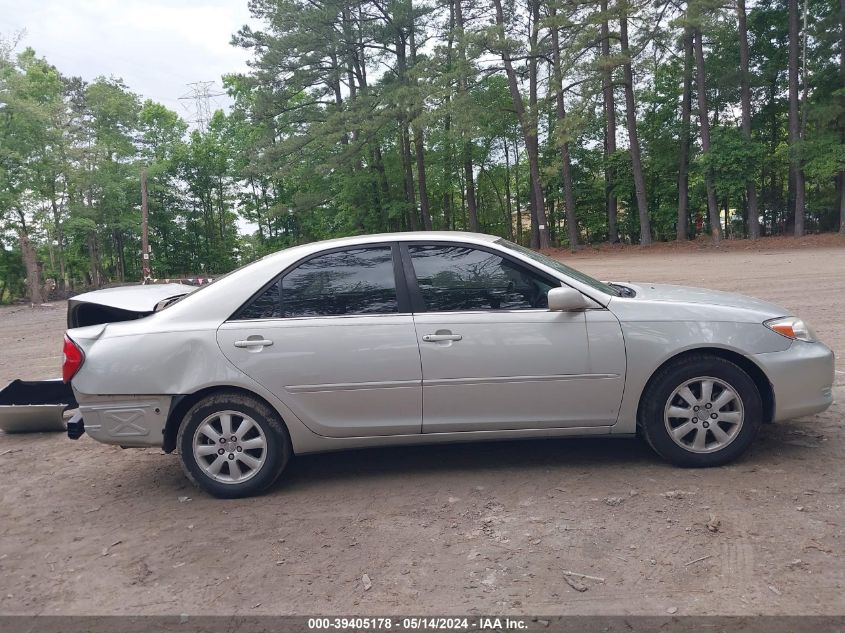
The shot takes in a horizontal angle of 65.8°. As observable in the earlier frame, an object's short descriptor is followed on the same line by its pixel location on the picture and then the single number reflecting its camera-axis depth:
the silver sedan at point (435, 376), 4.11
